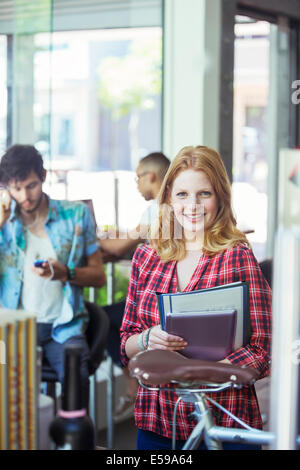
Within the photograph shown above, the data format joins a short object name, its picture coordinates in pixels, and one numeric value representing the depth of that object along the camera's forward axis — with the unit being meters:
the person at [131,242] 2.42
